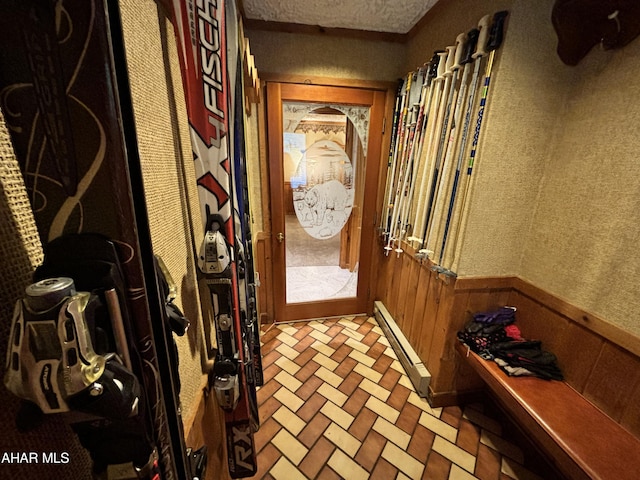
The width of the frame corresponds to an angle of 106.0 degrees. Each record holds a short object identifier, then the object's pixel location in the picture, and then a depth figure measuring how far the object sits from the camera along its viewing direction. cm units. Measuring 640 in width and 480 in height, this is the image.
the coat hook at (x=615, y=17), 89
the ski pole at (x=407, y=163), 170
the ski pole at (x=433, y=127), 143
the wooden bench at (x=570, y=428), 83
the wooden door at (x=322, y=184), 191
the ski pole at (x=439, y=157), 136
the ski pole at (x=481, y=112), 107
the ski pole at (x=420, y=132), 156
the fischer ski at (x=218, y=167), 62
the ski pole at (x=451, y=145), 126
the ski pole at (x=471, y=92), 114
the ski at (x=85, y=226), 23
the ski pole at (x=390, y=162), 194
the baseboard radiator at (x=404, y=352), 158
